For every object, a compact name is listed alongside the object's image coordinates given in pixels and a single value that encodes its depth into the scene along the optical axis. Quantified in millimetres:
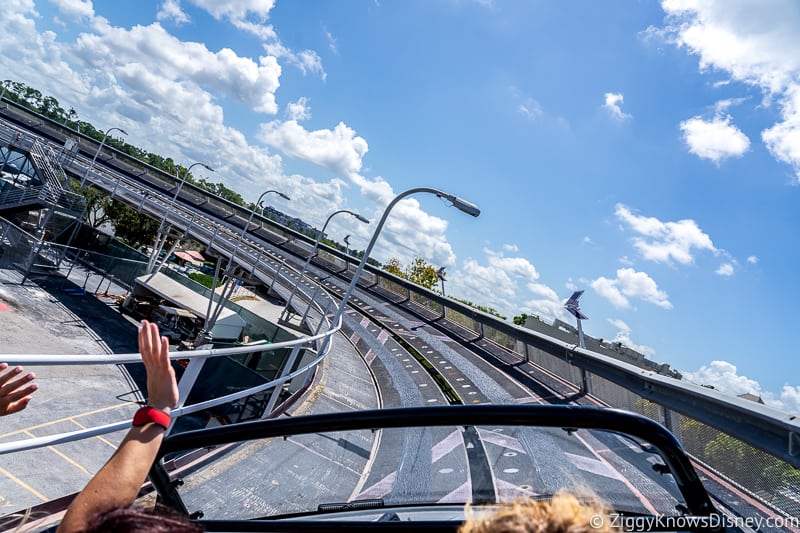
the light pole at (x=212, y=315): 20928
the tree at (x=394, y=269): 97438
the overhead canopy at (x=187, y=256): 46916
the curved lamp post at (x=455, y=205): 15508
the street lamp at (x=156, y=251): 29281
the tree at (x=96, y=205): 54594
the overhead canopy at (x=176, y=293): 24609
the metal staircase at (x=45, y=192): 31766
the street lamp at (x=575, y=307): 18086
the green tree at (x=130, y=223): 57938
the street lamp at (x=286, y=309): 25919
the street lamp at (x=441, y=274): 47516
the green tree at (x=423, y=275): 94156
